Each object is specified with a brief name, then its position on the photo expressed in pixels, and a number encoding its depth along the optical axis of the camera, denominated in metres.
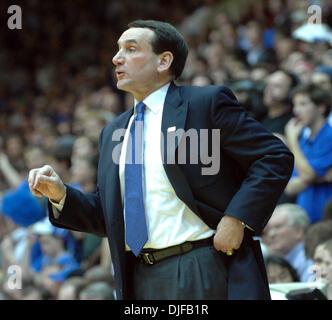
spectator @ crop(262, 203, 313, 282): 7.54
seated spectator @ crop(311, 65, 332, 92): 9.37
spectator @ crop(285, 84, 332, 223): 8.23
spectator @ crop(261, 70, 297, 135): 9.39
